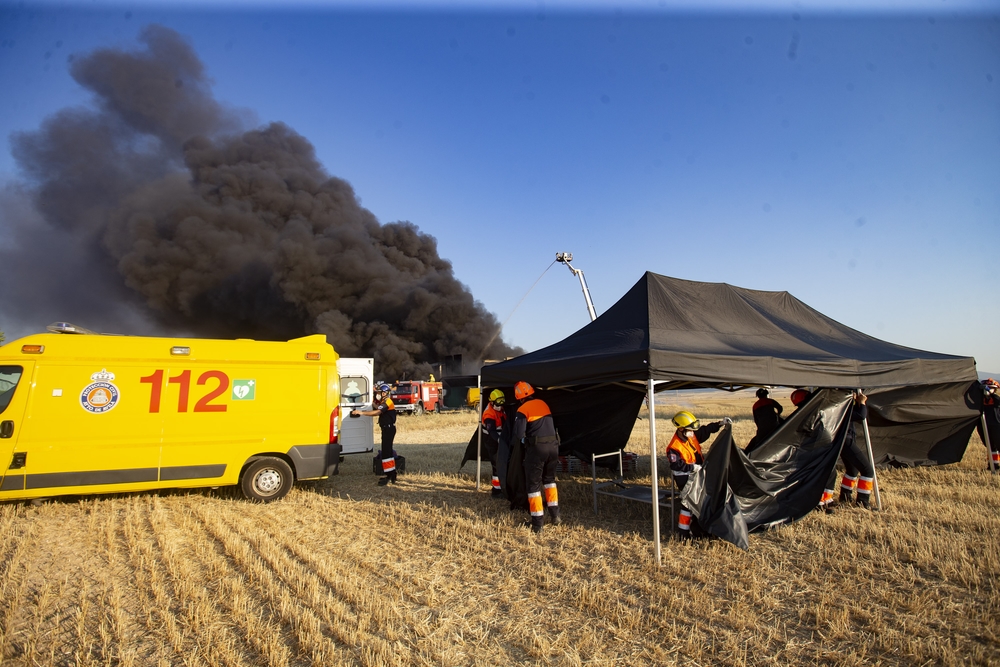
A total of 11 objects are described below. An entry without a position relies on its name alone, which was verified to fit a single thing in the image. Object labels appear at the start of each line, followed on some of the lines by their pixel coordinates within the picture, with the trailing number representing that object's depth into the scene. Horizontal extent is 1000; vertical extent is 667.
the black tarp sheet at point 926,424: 8.45
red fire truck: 25.05
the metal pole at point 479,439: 7.61
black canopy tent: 5.25
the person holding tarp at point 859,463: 6.11
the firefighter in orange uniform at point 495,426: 6.97
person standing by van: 8.23
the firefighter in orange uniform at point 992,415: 8.13
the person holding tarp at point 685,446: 5.39
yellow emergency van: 6.10
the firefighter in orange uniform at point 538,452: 5.67
